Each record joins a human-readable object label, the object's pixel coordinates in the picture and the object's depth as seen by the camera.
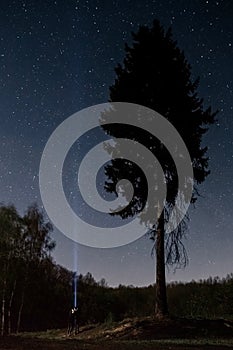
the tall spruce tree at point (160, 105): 28.31
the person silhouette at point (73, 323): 27.60
